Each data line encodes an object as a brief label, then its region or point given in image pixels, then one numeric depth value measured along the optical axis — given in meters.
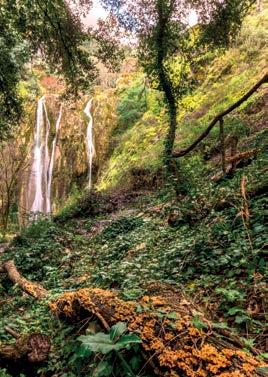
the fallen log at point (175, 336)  1.98
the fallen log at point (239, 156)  6.36
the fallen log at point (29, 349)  3.01
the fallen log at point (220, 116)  6.35
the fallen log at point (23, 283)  5.29
